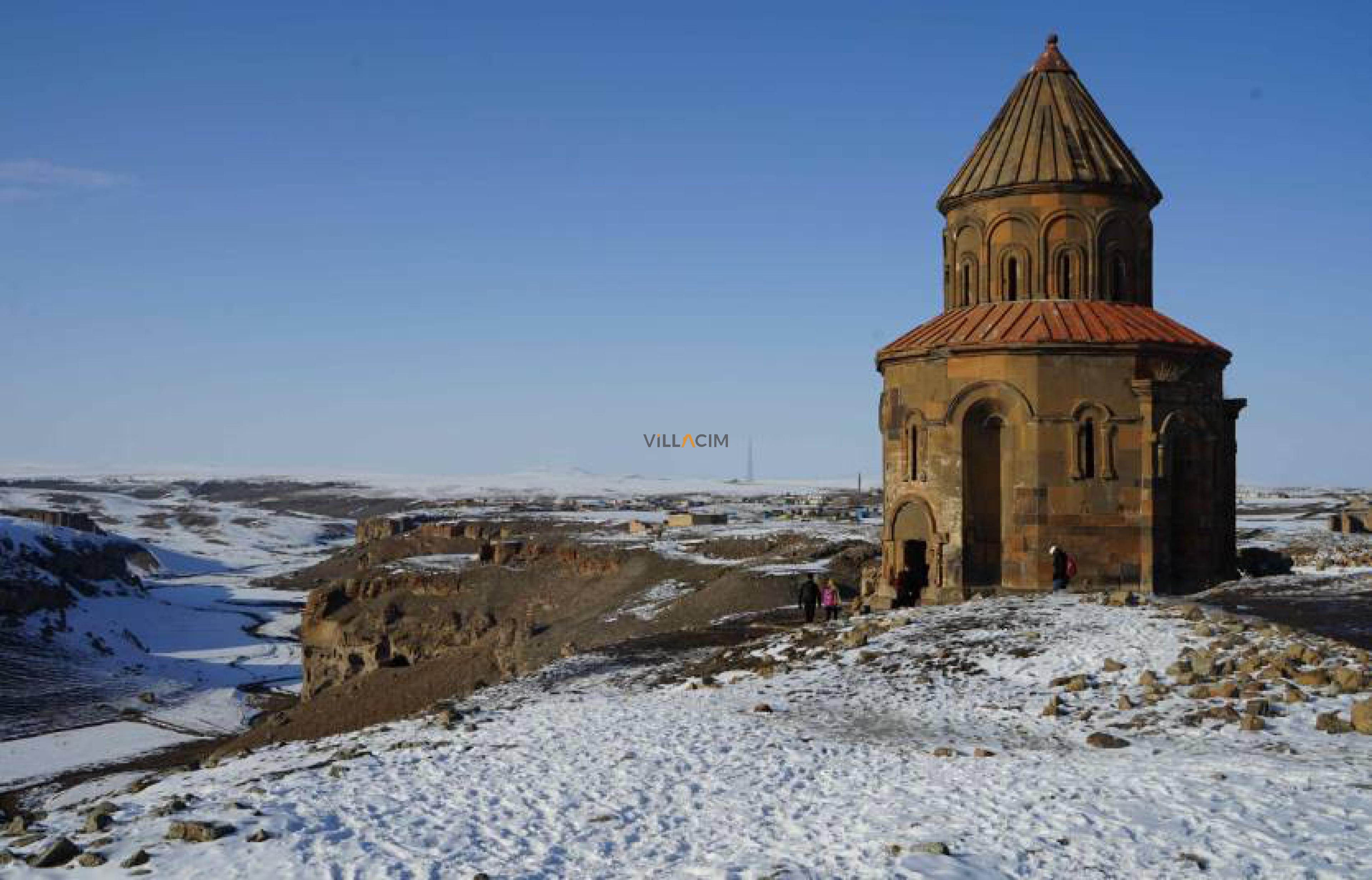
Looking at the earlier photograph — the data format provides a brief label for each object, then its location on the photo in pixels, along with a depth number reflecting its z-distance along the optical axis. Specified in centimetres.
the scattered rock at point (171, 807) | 1123
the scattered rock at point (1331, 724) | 1207
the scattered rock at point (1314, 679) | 1341
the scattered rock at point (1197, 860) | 917
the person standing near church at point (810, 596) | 2525
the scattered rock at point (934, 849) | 960
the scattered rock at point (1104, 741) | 1246
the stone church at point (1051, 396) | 2297
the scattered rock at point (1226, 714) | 1277
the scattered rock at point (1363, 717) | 1198
